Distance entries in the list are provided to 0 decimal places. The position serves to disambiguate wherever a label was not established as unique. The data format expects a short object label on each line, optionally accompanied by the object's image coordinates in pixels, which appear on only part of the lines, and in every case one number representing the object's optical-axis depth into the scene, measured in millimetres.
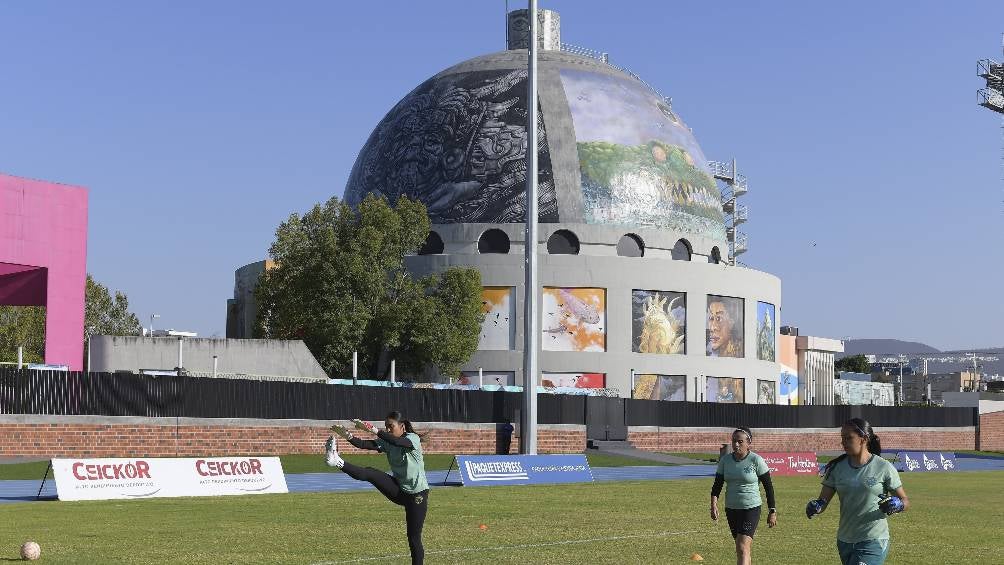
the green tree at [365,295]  72000
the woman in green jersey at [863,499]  12211
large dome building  83750
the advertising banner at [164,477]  30469
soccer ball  18484
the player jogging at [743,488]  16891
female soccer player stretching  16594
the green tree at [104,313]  99375
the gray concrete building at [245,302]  96562
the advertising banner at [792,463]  53219
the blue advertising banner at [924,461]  59406
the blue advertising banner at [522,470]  39781
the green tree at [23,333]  88375
